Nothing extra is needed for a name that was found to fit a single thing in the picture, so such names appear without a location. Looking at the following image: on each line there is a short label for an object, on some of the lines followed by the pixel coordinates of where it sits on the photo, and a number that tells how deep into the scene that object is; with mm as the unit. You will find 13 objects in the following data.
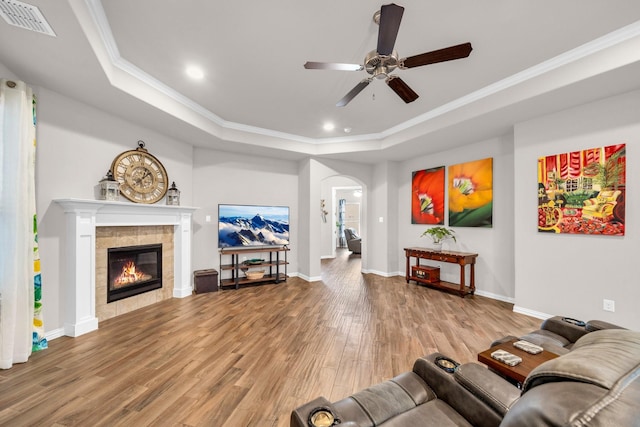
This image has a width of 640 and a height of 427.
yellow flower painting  4465
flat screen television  5125
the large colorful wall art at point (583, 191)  2908
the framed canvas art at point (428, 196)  5219
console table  4422
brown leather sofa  527
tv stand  4949
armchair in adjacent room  9570
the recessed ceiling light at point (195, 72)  2922
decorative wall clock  3626
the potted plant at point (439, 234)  4859
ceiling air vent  1745
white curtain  2320
